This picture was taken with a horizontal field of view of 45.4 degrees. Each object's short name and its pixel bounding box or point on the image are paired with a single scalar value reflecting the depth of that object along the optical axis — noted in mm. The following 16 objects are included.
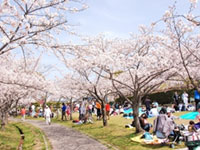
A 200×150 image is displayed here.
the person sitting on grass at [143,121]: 11986
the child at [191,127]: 8314
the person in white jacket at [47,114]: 20766
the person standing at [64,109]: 23766
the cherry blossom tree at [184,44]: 8195
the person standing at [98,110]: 21173
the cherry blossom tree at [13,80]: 13961
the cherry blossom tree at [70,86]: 19867
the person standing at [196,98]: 17683
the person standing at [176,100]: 21750
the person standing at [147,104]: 22378
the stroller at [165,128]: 9836
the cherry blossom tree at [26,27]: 5801
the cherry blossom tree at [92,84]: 16475
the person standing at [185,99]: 20734
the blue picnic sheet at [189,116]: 15784
